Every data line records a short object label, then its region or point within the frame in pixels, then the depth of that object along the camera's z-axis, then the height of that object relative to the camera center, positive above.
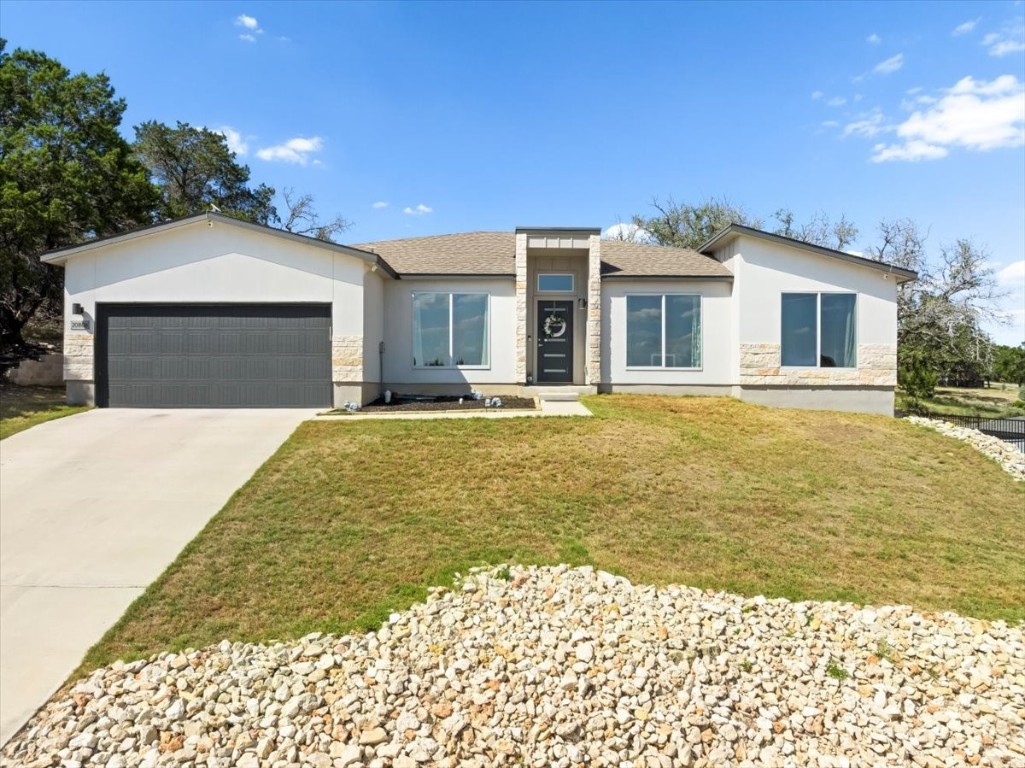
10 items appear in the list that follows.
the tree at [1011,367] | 42.91 +0.52
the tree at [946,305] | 23.77 +3.11
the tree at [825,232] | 28.17 +7.68
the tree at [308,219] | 30.72 +8.97
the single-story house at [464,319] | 11.82 +1.27
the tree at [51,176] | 15.09 +6.06
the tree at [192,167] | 24.56 +9.76
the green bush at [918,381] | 18.17 -0.29
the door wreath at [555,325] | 14.34 +1.25
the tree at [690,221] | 32.25 +9.47
